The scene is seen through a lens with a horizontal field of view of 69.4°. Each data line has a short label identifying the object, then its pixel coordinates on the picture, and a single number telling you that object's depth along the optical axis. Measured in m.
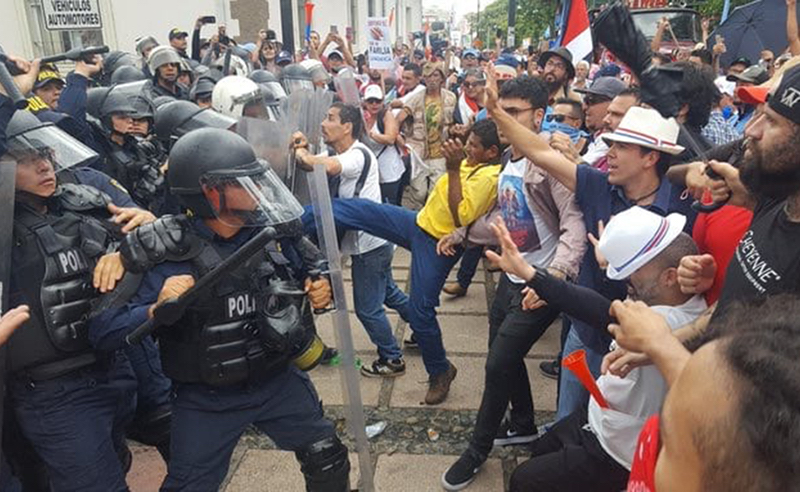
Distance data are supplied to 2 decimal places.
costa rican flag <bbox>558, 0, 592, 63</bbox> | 5.96
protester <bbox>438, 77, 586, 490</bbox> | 2.90
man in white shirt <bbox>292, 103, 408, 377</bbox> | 3.89
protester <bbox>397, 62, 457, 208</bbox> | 6.45
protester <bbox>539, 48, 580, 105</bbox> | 5.65
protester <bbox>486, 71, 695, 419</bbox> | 2.54
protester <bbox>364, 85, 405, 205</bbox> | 5.76
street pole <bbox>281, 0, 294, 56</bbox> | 11.14
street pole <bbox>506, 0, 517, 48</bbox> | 16.75
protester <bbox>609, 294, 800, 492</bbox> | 0.74
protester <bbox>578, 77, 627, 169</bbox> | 4.36
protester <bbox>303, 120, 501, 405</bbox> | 3.39
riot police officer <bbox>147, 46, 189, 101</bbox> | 6.18
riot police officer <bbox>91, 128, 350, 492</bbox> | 2.16
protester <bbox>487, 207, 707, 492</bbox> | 1.96
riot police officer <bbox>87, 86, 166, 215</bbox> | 4.05
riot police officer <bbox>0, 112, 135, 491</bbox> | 2.19
